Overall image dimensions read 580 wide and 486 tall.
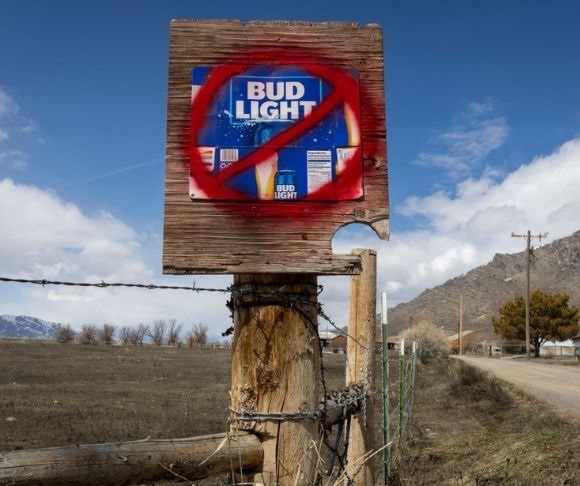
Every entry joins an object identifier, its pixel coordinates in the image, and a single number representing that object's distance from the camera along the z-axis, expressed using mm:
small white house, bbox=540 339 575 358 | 57938
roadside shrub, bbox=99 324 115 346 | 81356
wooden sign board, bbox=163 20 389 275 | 2289
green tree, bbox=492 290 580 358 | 53438
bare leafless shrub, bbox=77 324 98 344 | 81875
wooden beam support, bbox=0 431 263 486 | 1882
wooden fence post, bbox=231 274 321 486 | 2309
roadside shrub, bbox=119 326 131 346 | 89500
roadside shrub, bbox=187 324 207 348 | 87000
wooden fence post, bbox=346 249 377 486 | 4984
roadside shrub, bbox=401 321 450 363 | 41750
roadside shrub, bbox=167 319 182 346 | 91500
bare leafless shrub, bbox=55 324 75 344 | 80819
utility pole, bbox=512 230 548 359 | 44219
